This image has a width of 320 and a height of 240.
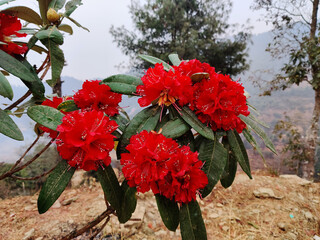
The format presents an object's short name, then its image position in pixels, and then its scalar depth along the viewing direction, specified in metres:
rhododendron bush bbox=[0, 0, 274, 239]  0.49
